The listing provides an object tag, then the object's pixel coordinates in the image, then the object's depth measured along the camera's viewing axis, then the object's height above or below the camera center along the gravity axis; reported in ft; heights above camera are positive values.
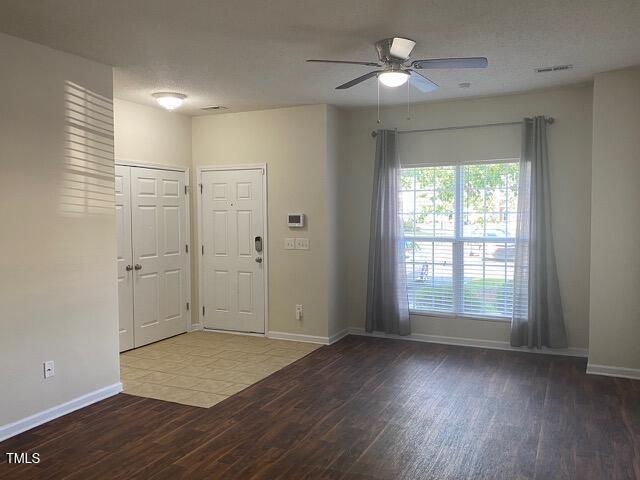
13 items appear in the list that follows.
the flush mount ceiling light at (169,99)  17.17 +4.00
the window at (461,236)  18.31 -0.50
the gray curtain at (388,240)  19.63 -0.64
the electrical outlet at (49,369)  12.41 -3.33
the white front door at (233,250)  20.74 -1.04
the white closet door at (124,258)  18.25 -1.15
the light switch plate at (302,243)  19.86 -0.76
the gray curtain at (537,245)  17.43 -0.77
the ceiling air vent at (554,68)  14.51 +4.16
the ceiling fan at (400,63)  11.40 +3.44
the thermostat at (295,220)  19.74 +0.11
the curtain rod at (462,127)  17.49 +3.30
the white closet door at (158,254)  19.08 -1.10
